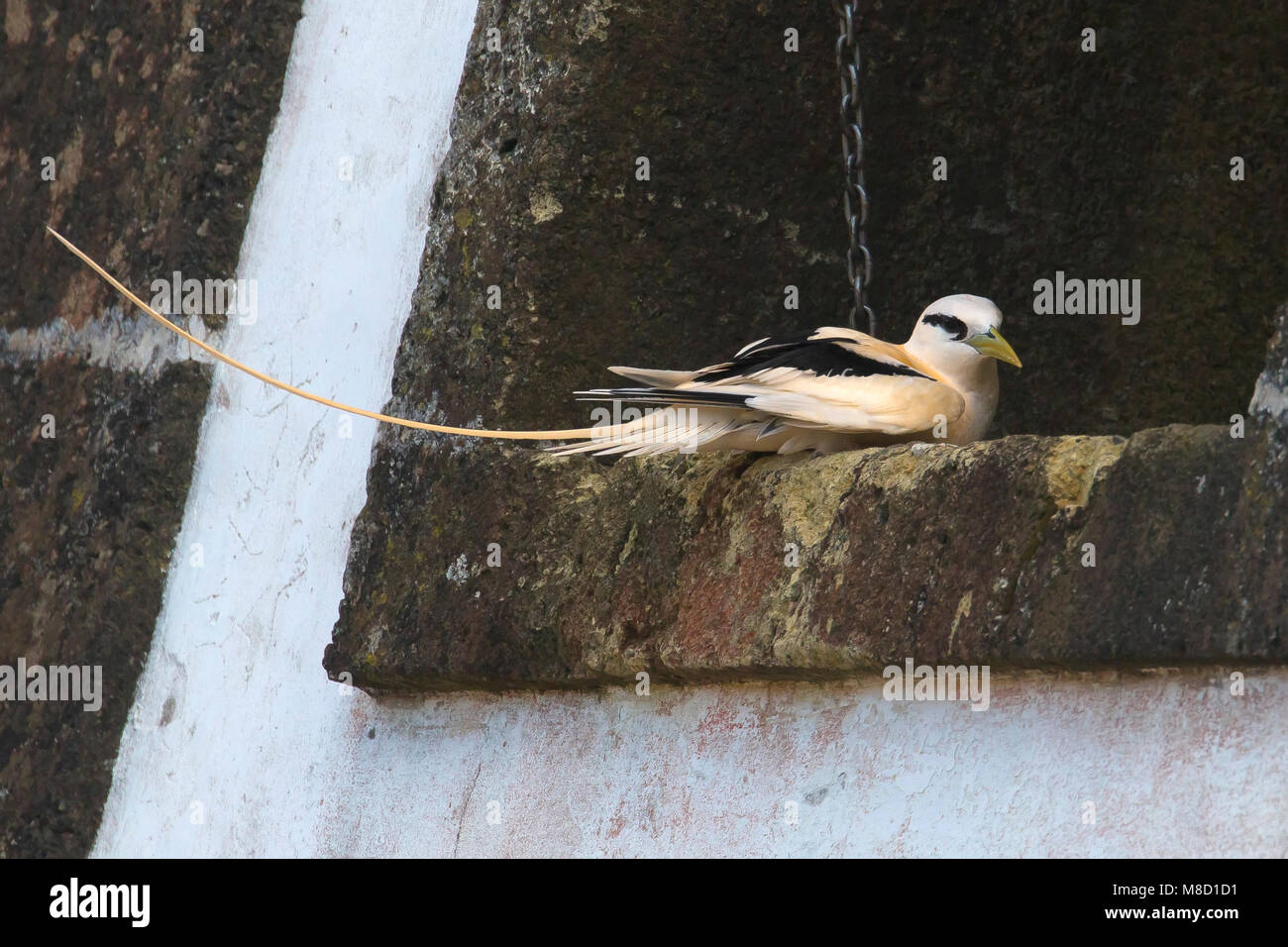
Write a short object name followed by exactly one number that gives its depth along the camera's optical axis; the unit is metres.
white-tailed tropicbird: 5.42
